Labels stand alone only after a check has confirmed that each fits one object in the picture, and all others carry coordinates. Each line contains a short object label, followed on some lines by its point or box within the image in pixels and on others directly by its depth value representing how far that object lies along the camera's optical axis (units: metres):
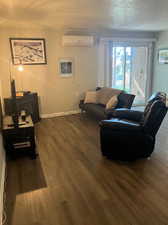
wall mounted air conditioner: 5.14
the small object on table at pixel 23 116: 3.37
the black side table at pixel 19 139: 2.98
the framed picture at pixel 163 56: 6.05
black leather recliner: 2.72
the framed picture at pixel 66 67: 5.30
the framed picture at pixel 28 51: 4.72
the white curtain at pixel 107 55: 5.73
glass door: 6.19
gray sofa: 4.19
